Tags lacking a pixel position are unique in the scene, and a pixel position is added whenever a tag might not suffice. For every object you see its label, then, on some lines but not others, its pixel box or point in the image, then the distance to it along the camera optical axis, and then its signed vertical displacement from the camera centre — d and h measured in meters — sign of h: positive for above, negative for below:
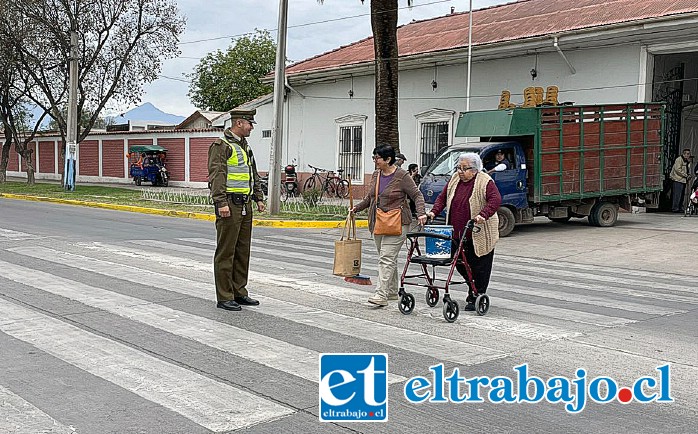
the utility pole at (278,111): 21.44 +1.43
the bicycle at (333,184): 29.08 -0.73
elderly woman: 8.52 -0.49
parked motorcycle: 30.09 -0.71
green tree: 57.16 +6.69
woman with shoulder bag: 8.73 -0.52
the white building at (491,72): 20.53 +2.94
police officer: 8.35 -0.41
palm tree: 19.81 +2.38
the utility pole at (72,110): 33.12 +2.07
